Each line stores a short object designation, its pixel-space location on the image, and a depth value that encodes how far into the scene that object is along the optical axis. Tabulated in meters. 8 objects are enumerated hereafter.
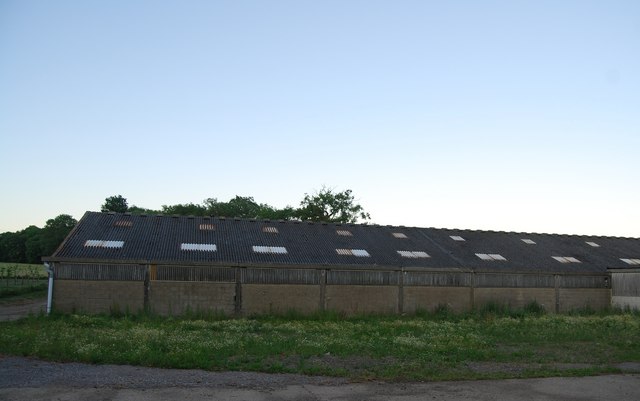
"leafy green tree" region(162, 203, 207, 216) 90.07
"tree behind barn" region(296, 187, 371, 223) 79.38
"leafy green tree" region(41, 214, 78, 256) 100.62
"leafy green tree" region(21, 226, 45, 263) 109.62
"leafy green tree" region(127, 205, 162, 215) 96.21
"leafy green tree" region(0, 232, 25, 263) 114.88
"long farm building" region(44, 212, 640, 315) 30.97
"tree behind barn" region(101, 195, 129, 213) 101.37
